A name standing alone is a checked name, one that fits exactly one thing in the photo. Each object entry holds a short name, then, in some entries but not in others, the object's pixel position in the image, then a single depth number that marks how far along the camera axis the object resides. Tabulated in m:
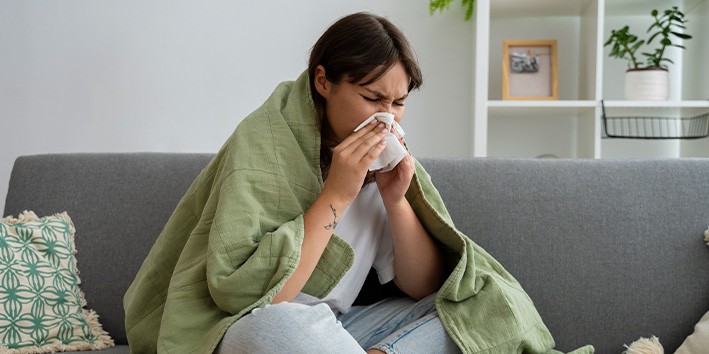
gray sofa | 1.85
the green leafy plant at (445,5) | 2.93
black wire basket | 2.86
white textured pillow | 1.74
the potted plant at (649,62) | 2.76
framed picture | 2.88
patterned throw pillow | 1.81
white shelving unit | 2.76
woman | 1.44
